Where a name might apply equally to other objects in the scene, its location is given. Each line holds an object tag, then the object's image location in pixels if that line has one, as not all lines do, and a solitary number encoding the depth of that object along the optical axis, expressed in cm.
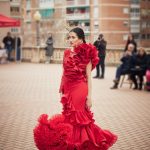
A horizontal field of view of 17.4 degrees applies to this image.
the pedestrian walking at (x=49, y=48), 3003
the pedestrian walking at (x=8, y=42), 3184
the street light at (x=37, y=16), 3831
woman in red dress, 680
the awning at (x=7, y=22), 2802
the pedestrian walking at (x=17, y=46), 3234
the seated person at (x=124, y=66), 1683
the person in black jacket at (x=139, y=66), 1667
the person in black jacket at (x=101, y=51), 2000
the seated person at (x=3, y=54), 2992
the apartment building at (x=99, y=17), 8131
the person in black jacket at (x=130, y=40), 2206
